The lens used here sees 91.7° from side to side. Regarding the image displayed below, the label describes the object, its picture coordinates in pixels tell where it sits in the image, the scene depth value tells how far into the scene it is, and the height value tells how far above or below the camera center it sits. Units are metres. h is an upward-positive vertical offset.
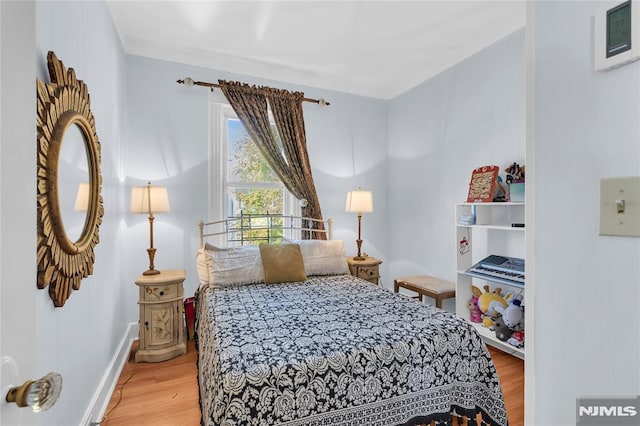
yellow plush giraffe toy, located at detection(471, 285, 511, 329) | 2.59 -0.78
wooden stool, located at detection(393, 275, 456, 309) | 2.91 -0.75
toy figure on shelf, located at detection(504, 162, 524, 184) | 2.43 +0.30
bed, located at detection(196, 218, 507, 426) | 1.28 -0.70
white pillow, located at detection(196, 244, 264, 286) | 2.56 -0.45
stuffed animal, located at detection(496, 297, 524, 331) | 2.38 -0.81
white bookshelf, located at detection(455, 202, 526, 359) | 2.56 -0.28
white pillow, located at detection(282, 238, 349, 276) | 2.93 -0.44
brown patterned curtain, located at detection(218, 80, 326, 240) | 3.27 +0.87
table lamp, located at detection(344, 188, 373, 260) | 3.42 +0.10
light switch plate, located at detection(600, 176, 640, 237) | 0.58 +0.01
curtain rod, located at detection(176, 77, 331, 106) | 3.06 +1.28
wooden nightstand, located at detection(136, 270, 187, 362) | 2.55 -0.88
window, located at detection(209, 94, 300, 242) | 3.28 +0.38
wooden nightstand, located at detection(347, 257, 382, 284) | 3.36 -0.63
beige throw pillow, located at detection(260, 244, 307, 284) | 2.68 -0.46
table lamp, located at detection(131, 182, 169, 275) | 2.64 +0.10
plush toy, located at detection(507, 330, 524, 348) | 2.34 -0.98
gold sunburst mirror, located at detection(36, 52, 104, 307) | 1.12 +0.13
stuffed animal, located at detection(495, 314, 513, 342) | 2.44 -0.95
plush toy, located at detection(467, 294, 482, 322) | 2.78 -0.90
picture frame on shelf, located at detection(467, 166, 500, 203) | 2.59 +0.23
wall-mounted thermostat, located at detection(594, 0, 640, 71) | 0.58 +0.34
